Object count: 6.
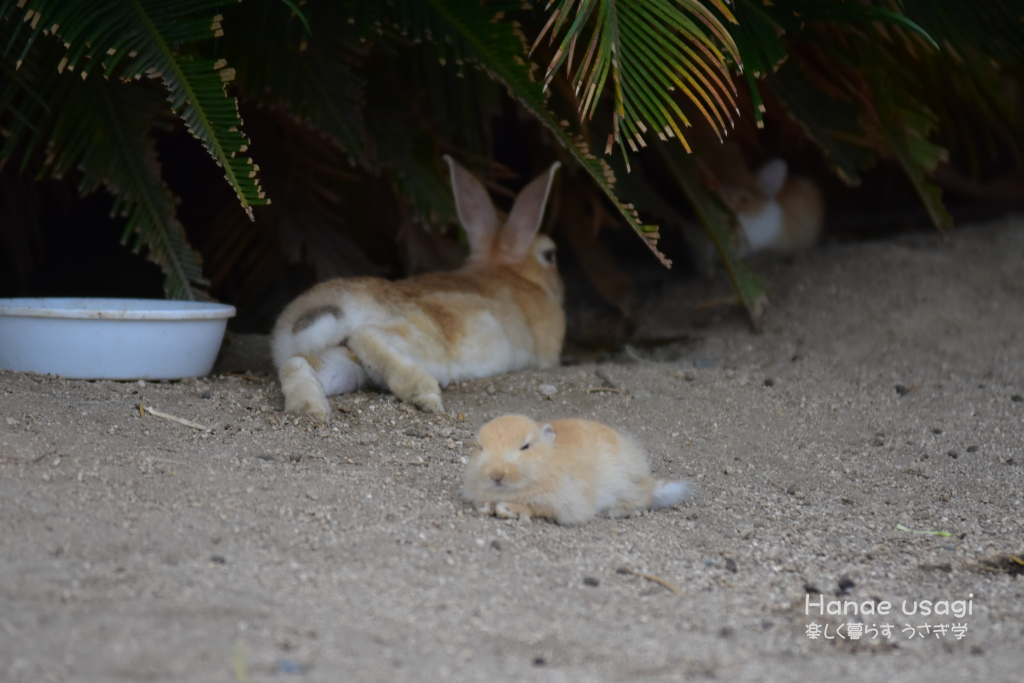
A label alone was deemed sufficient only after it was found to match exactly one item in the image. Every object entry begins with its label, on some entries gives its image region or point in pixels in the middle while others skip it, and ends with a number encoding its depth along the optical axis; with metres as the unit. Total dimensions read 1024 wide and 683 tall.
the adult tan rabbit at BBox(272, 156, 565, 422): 8.23
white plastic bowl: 7.84
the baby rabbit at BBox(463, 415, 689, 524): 5.84
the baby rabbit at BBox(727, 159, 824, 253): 14.63
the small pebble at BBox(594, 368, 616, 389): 9.14
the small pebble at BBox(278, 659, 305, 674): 3.76
